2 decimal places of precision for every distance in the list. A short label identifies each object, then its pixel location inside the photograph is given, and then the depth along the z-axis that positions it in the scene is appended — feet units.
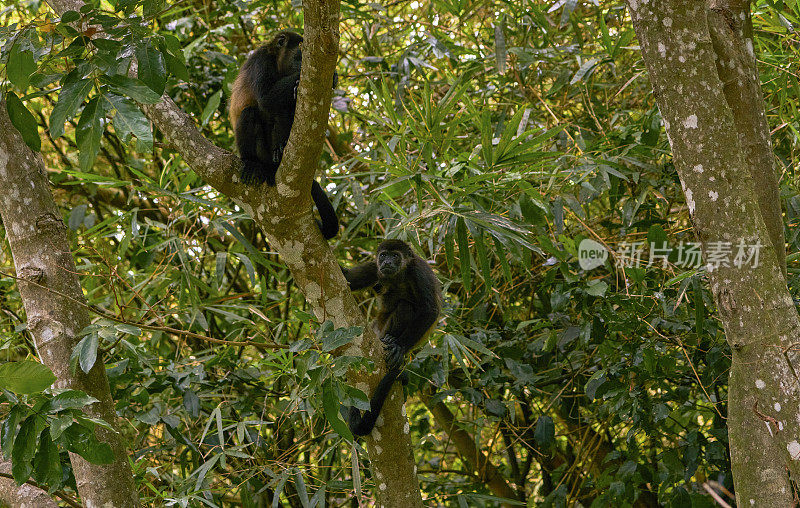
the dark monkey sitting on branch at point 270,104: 22.21
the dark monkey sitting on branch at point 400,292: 26.63
